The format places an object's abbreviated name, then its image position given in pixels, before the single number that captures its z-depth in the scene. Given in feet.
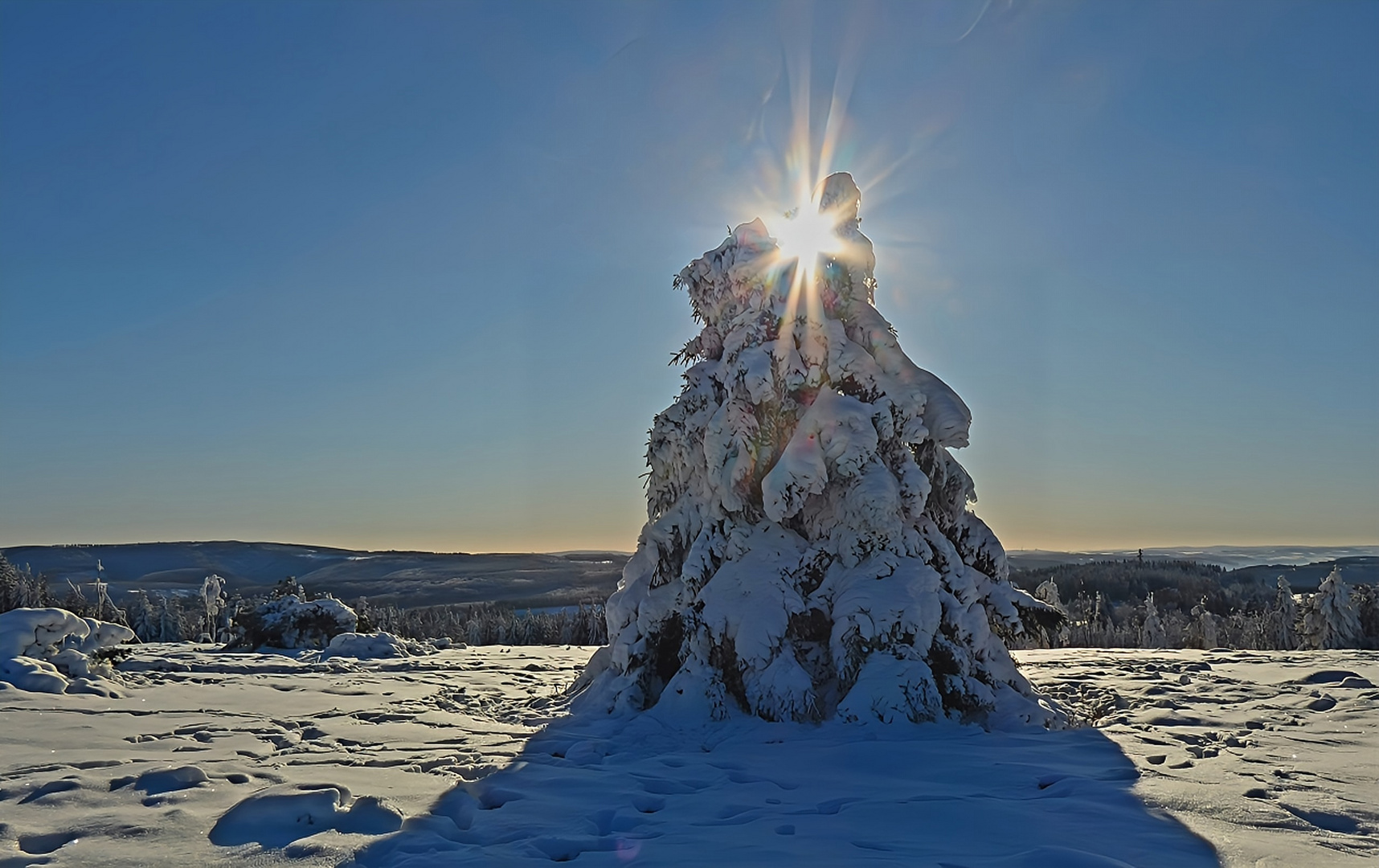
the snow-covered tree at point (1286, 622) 183.01
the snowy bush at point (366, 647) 59.52
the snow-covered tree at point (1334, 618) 130.11
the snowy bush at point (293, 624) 66.54
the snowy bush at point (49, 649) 31.83
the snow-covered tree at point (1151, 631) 188.44
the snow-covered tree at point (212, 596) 159.22
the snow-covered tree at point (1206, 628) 195.83
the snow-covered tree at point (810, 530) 29.37
